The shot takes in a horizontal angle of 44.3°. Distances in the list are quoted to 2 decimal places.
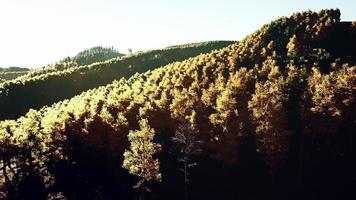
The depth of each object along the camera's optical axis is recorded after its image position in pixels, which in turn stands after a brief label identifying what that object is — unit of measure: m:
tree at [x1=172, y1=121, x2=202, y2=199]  78.54
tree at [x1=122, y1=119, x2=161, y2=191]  73.06
